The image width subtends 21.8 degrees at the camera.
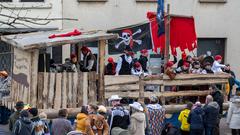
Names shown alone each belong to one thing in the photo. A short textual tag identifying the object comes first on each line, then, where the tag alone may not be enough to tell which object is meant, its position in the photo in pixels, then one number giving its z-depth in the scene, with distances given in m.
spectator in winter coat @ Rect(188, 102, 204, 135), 16.19
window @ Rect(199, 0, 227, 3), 26.06
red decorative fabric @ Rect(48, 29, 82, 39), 17.05
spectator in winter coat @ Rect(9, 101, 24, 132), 14.41
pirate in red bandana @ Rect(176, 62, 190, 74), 18.52
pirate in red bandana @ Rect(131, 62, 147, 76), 18.15
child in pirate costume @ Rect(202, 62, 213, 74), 18.72
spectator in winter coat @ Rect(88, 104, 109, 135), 13.79
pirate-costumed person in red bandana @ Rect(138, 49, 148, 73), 19.27
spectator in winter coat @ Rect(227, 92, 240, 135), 17.73
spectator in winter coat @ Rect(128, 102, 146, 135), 14.78
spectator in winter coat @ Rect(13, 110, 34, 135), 13.34
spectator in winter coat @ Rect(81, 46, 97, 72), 17.17
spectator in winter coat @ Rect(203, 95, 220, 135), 16.59
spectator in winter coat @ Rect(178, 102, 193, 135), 16.50
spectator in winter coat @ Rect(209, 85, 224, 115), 17.73
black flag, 18.77
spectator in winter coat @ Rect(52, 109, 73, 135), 13.77
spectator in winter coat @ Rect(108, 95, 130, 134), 14.58
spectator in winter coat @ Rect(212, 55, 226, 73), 19.37
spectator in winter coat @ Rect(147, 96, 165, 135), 16.09
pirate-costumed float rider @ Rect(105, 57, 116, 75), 18.30
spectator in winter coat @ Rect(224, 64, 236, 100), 19.86
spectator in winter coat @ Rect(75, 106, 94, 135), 13.56
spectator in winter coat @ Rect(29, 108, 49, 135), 13.52
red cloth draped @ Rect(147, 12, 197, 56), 18.42
